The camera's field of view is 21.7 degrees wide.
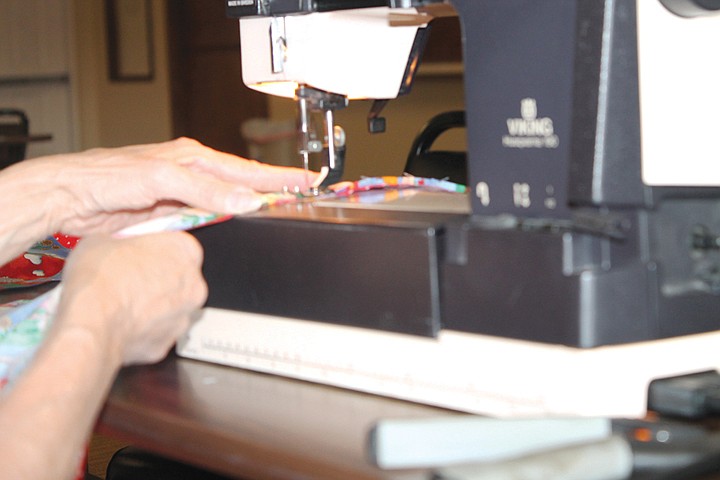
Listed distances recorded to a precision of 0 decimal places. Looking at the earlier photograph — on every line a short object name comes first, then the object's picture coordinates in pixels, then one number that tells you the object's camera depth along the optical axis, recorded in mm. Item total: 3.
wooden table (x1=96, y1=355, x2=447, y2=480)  1013
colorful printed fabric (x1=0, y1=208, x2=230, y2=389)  1121
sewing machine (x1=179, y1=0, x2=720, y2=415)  1039
